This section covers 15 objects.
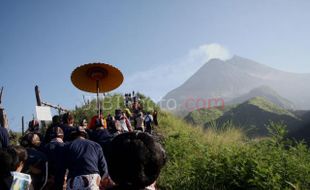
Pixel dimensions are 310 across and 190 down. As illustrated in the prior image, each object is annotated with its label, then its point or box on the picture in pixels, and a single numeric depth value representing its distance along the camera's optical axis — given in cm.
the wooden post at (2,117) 1184
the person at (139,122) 1454
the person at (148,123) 1594
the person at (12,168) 361
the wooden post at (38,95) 1560
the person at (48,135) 651
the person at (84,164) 484
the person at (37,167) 528
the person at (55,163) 534
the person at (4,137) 606
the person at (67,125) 714
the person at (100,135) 653
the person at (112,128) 693
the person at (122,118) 1098
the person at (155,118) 1983
